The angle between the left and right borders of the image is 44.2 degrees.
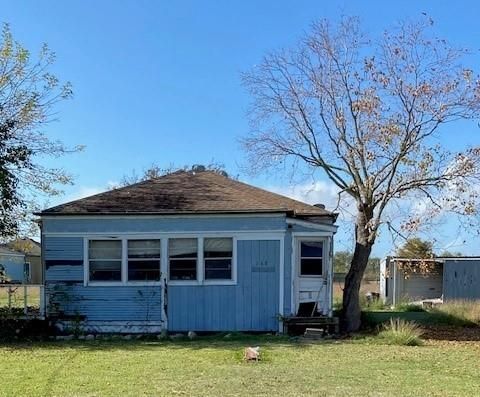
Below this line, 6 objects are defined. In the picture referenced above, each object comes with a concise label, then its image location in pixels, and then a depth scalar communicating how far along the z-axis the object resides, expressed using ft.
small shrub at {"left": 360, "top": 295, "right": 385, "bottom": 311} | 78.64
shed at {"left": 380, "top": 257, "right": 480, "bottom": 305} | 87.35
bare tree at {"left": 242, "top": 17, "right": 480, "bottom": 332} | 50.19
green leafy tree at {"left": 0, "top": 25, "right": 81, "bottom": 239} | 50.60
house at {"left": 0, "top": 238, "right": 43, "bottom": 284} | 110.22
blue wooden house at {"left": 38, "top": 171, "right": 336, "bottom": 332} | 48.78
